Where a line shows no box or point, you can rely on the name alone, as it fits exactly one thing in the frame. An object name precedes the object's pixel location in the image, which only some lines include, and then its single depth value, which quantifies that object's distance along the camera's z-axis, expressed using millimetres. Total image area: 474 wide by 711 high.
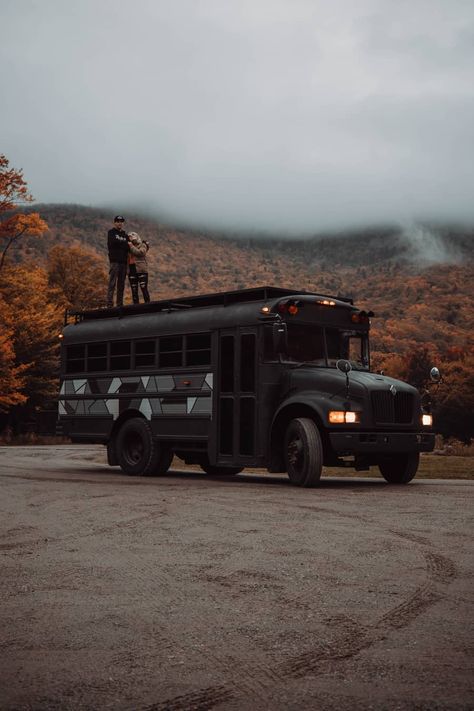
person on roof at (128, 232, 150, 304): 21094
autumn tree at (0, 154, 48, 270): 38000
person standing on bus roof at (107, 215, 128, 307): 20562
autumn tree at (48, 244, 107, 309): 55094
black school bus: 14836
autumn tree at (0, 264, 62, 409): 42469
